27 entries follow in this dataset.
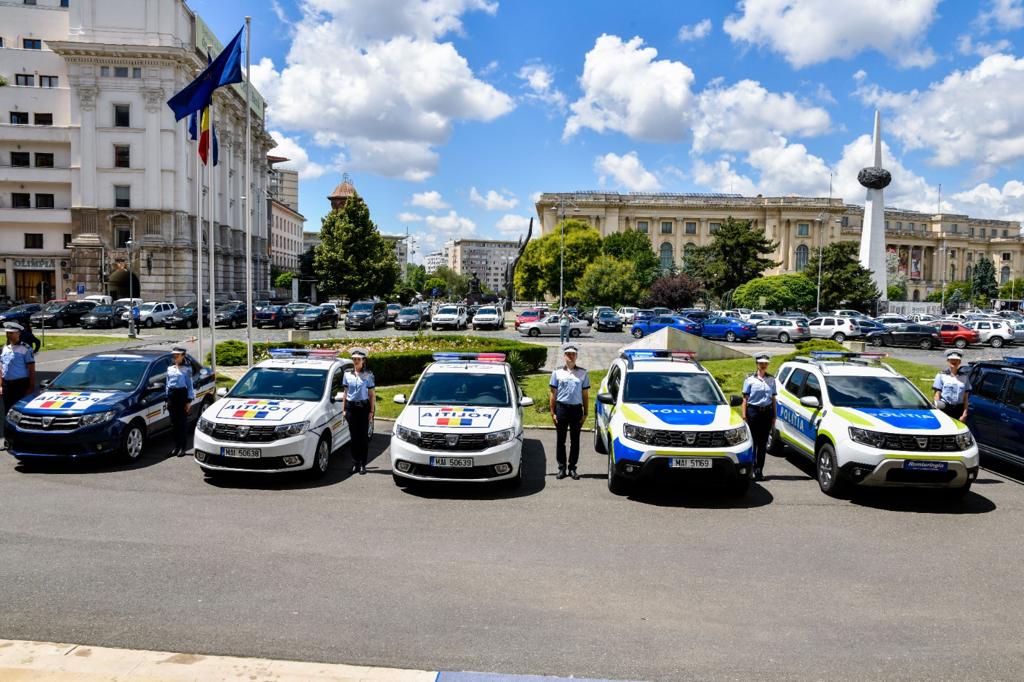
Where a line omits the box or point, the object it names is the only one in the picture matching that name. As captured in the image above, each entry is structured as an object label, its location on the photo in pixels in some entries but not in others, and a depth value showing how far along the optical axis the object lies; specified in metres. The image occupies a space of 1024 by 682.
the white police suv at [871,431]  9.14
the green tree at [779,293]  66.38
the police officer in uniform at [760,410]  10.72
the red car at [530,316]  42.91
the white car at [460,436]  9.27
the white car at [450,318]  42.97
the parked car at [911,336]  36.97
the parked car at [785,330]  41.94
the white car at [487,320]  44.16
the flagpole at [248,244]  19.59
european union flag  17.92
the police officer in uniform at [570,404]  10.53
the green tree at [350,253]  65.25
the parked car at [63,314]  41.65
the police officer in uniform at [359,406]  10.62
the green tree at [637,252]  85.69
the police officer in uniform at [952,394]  12.01
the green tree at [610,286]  70.31
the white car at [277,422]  9.70
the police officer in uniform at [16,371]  12.64
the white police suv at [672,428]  9.13
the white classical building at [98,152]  55.47
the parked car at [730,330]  41.94
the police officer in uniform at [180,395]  11.44
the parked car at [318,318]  41.88
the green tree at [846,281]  69.81
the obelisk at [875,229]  68.00
